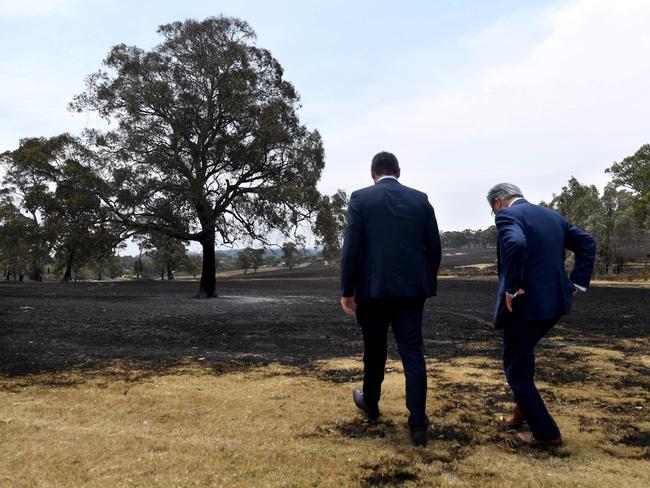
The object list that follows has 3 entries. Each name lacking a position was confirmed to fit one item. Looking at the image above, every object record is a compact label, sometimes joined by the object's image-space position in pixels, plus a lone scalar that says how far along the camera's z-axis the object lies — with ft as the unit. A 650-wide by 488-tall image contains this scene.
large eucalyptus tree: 65.41
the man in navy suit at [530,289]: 10.64
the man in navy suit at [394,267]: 11.51
